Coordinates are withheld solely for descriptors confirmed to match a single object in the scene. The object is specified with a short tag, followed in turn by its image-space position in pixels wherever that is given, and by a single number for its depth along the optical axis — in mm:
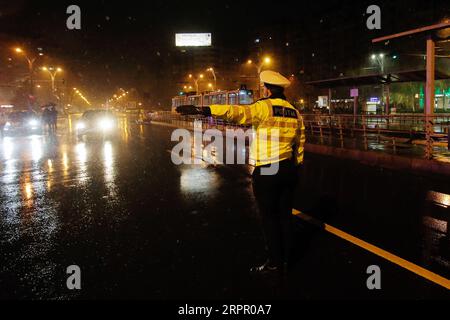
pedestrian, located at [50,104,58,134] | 30556
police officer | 3957
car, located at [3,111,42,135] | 32156
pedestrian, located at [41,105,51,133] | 30578
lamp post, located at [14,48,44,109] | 43919
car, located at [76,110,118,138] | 36250
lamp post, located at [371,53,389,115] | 49609
